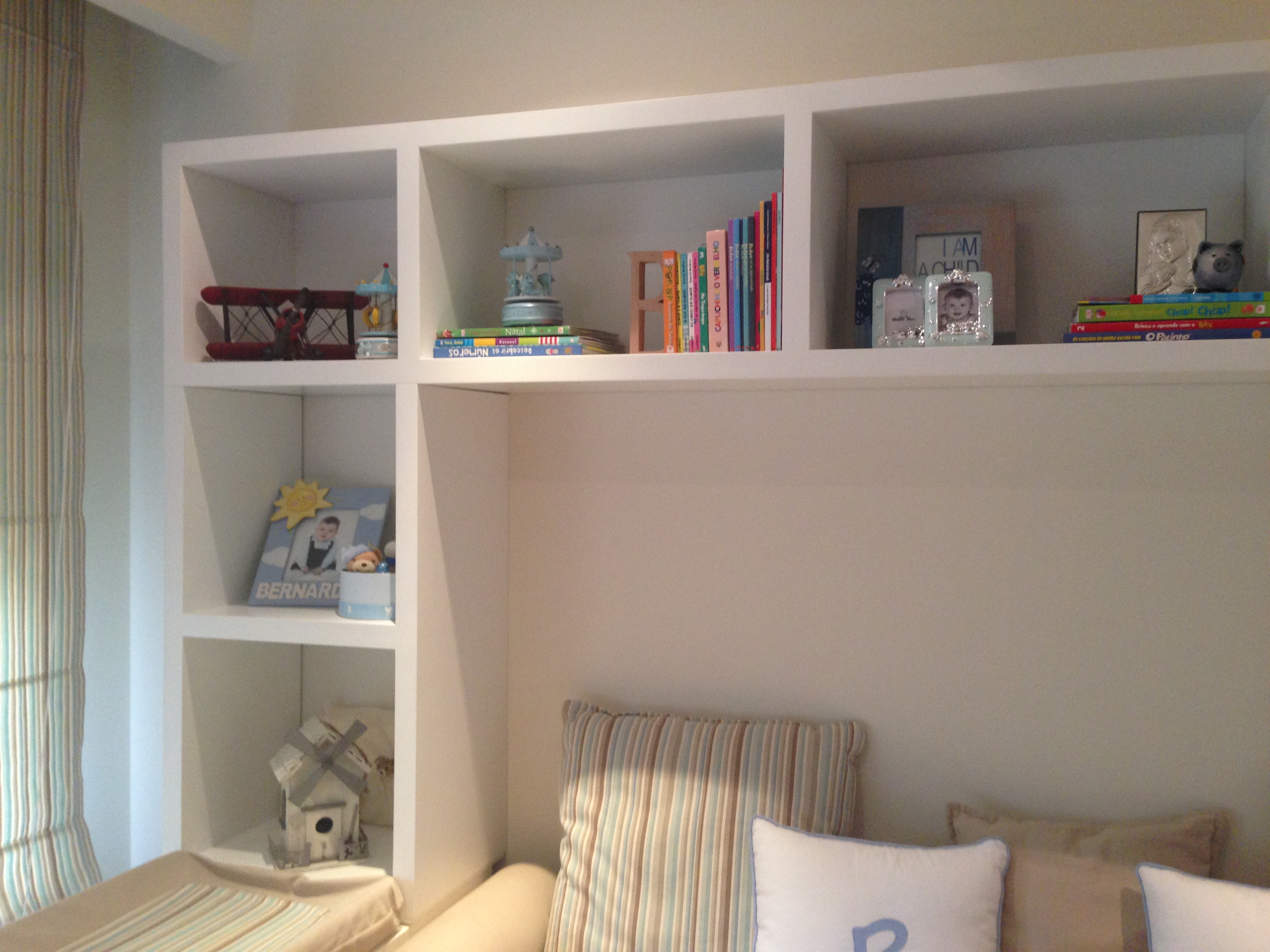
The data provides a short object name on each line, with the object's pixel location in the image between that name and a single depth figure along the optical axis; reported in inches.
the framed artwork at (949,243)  68.2
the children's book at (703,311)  67.7
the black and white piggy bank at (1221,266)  58.9
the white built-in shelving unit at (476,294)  62.1
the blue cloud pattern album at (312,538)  82.0
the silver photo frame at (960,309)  62.3
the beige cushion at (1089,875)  62.8
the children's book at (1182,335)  57.4
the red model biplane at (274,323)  77.0
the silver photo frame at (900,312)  64.8
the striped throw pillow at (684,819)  70.1
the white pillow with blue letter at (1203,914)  54.9
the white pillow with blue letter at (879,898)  60.7
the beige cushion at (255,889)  63.2
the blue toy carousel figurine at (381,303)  76.7
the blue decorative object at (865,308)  68.6
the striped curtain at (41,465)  82.9
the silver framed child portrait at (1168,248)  62.9
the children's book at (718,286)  67.0
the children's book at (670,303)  69.1
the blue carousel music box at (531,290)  72.2
